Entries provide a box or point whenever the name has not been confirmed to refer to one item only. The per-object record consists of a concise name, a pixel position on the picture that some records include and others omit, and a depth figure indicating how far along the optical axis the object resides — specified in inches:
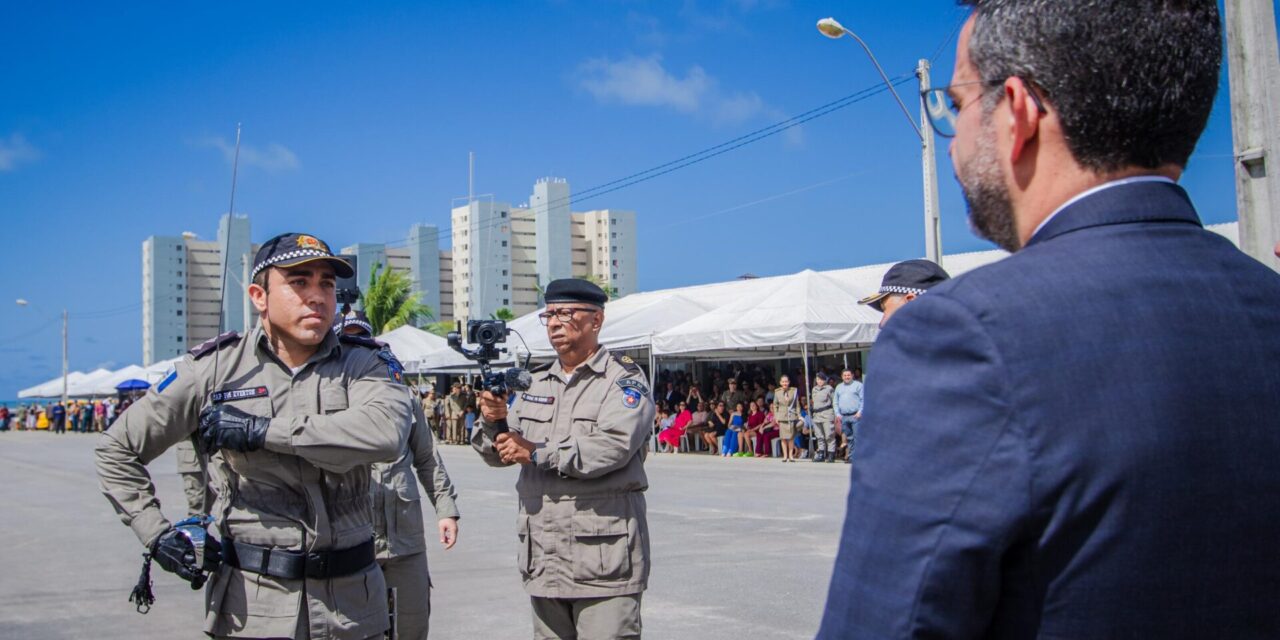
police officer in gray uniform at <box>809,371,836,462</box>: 785.6
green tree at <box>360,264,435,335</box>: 1886.1
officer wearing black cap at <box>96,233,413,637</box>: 132.5
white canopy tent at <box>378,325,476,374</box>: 1085.3
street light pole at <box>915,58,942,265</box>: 761.6
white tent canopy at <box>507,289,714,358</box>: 919.7
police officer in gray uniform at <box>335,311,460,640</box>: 205.9
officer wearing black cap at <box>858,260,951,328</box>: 174.7
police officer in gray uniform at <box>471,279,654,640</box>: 173.2
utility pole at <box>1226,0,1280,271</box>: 178.7
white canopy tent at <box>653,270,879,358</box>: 762.2
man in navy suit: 45.3
